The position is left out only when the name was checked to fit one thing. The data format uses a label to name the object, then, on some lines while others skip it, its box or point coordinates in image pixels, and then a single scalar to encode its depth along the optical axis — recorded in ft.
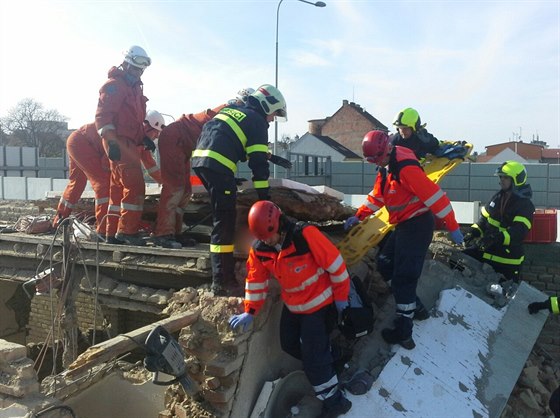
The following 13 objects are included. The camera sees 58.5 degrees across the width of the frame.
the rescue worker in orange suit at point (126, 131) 17.29
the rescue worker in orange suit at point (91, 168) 19.67
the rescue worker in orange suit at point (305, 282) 12.06
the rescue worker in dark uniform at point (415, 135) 19.72
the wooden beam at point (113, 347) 10.82
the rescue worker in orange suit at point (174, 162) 17.58
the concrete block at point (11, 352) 11.25
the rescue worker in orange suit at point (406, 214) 14.08
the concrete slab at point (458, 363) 13.84
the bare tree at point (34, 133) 126.21
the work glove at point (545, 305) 16.62
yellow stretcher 16.39
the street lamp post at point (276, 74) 42.47
